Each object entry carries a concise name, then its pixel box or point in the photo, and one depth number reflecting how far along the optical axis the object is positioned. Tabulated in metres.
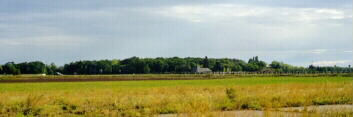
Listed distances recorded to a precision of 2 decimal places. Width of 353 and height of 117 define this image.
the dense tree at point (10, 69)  183.62
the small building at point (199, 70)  195.06
